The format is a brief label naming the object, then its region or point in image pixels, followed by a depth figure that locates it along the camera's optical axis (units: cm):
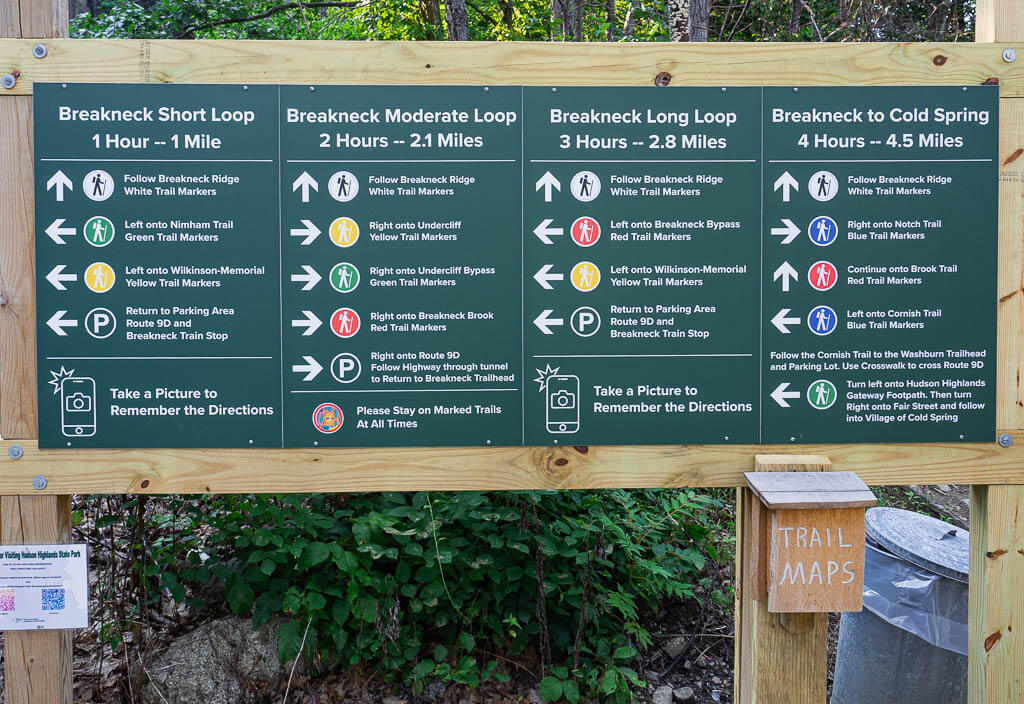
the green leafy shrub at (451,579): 358
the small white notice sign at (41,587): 269
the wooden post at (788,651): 264
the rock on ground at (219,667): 365
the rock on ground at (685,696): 389
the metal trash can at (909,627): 338
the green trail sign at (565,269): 268
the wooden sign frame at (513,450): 265
